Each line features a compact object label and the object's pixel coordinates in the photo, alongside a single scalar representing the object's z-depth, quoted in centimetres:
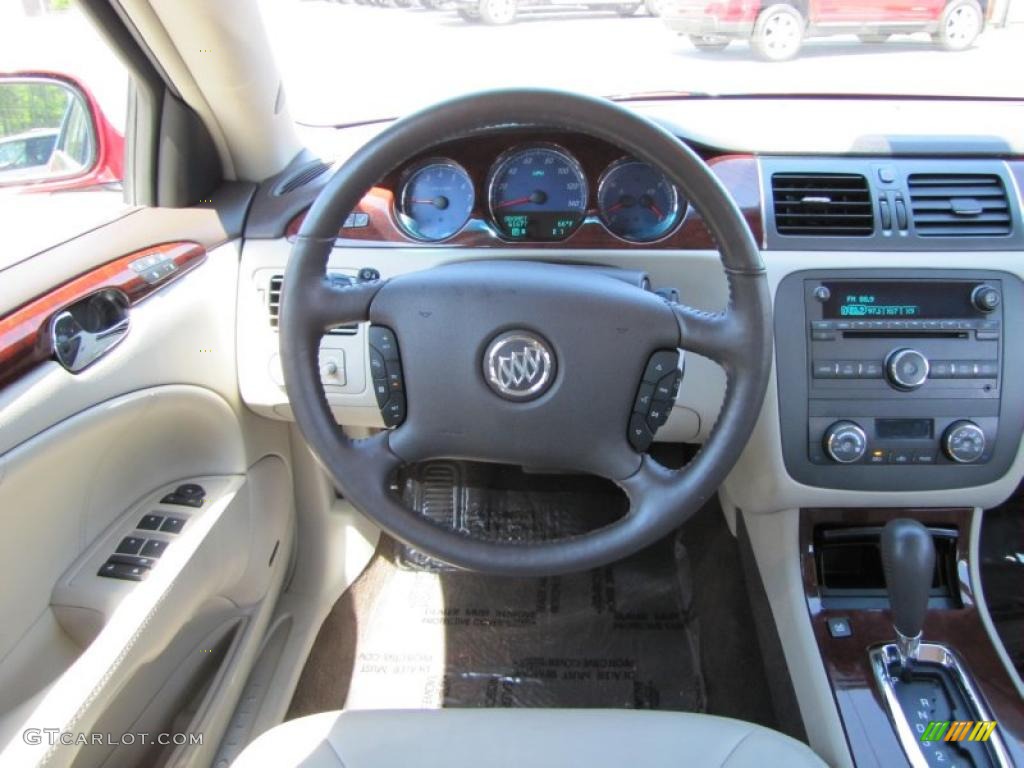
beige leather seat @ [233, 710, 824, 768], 120
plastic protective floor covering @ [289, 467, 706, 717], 206
